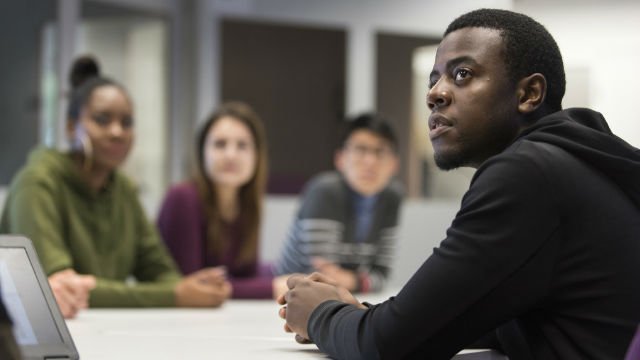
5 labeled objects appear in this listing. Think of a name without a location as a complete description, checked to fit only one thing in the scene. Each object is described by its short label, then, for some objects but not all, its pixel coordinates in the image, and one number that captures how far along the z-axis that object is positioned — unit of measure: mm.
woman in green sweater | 2307
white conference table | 1334
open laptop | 1180
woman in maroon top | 3021
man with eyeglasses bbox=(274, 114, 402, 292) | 3518
